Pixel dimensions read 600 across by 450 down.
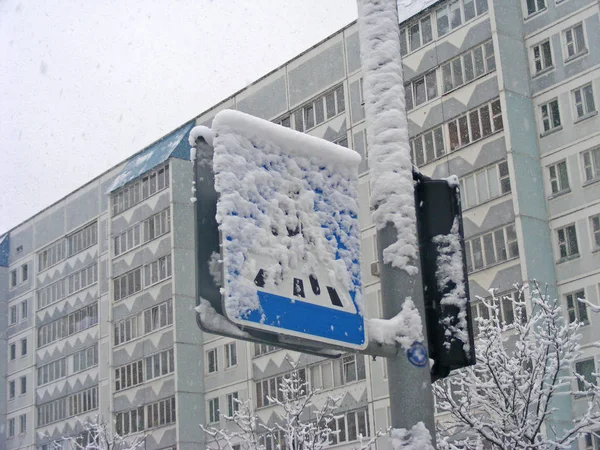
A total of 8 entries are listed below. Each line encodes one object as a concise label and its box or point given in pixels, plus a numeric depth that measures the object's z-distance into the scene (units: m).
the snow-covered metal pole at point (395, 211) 4.30
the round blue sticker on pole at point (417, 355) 4.42
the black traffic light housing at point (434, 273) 4.71
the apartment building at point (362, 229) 37.78
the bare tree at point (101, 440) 46.06
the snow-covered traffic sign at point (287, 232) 4.01
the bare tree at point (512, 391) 23.09
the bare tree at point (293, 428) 35.22
